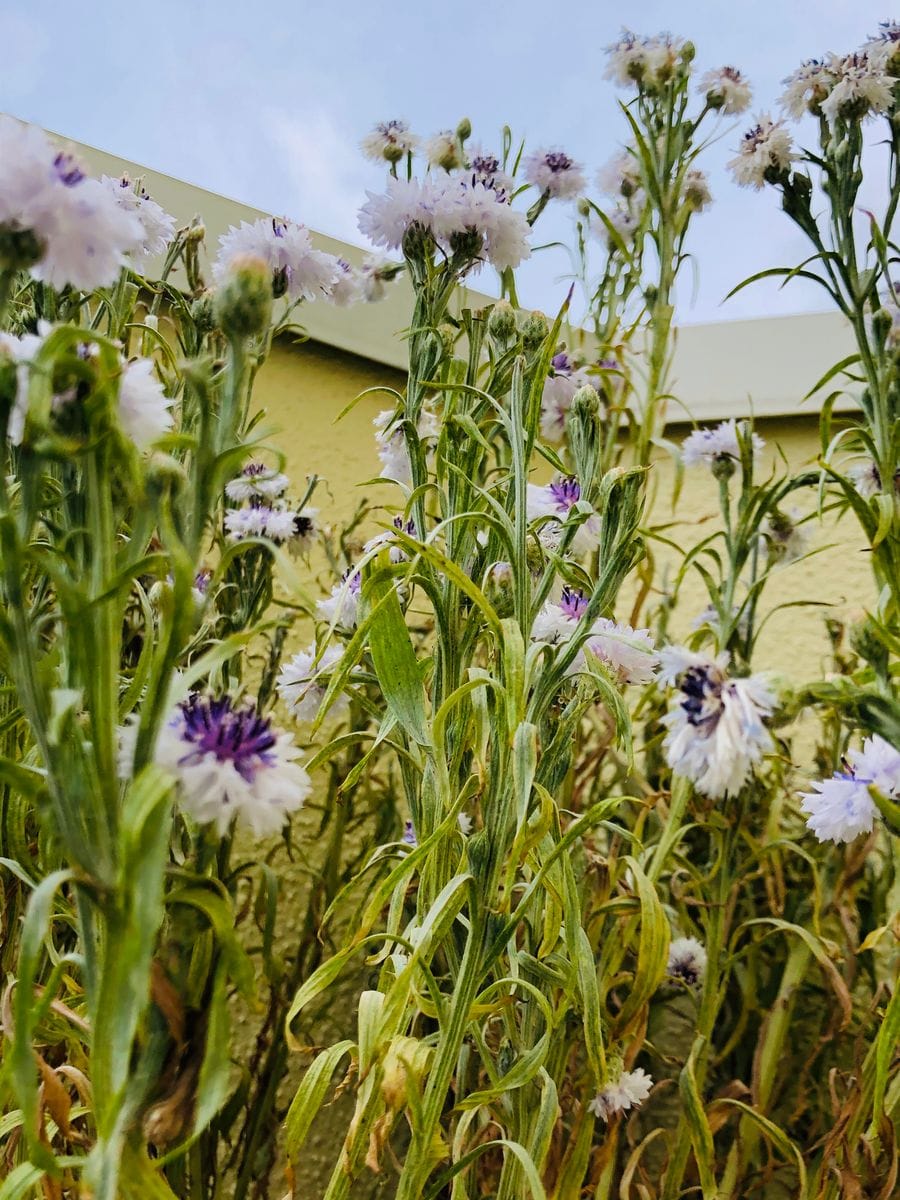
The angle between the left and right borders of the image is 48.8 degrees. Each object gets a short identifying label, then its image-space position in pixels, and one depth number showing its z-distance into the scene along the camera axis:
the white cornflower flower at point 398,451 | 0.65
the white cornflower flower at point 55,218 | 0.29
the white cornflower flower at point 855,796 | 0.48
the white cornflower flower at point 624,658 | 0.51
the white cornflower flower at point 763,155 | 0.73
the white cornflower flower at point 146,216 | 0.61
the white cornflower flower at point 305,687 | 0.58
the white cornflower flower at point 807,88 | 0.72
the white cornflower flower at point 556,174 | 0.88
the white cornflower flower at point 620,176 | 1.02
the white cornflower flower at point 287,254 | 0.60
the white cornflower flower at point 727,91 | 0.91
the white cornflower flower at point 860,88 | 0.69
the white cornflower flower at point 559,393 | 0.75
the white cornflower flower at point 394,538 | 0.48
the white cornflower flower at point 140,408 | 0.32
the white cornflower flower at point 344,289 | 0.71
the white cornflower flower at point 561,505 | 0.61
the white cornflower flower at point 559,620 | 0.53
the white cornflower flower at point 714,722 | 0.32
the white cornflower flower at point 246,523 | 0.73
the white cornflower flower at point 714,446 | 0.89
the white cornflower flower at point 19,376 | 0.29
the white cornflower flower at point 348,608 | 0.56
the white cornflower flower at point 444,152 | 0.75
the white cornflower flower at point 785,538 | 0.85
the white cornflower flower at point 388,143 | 0.79
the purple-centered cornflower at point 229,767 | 0.27
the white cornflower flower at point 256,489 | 0.75
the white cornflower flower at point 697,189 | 0.95
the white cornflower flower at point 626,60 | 0.91
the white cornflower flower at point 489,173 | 0.60
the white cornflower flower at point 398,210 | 0.57
